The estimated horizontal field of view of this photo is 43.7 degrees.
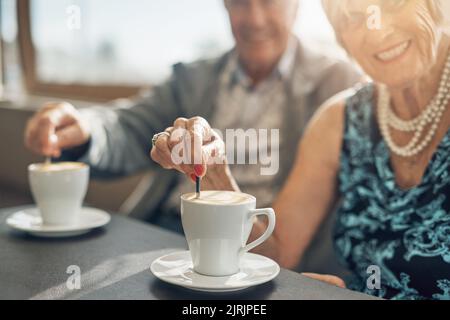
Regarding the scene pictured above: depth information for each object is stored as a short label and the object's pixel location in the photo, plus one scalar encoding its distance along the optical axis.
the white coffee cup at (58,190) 0.86
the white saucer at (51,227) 0.84
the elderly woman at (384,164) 0.82
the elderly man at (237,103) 1.27
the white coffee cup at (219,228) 0.62
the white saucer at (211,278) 0.61
